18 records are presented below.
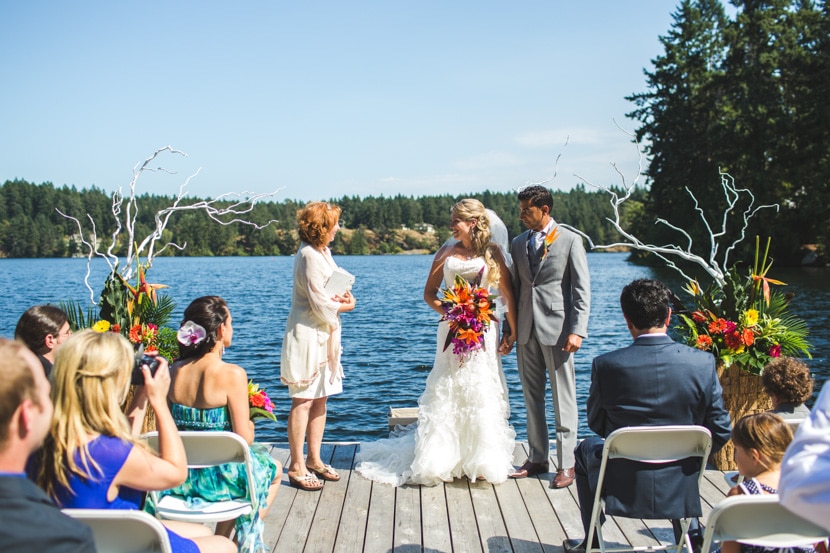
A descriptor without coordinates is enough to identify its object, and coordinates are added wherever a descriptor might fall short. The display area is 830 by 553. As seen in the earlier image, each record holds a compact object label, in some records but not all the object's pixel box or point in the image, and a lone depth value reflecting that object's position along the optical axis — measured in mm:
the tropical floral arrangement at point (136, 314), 5730
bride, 5129
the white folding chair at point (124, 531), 2253
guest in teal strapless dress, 3479
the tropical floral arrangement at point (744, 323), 5484
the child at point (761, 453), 2949
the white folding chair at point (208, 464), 3105
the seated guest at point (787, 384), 3814
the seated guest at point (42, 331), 4129
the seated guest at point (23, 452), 1657
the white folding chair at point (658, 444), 3117
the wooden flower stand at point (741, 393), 5527
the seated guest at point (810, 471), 1388
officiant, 4988
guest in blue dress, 2438
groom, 5176
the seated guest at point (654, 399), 3328
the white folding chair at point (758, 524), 2475
